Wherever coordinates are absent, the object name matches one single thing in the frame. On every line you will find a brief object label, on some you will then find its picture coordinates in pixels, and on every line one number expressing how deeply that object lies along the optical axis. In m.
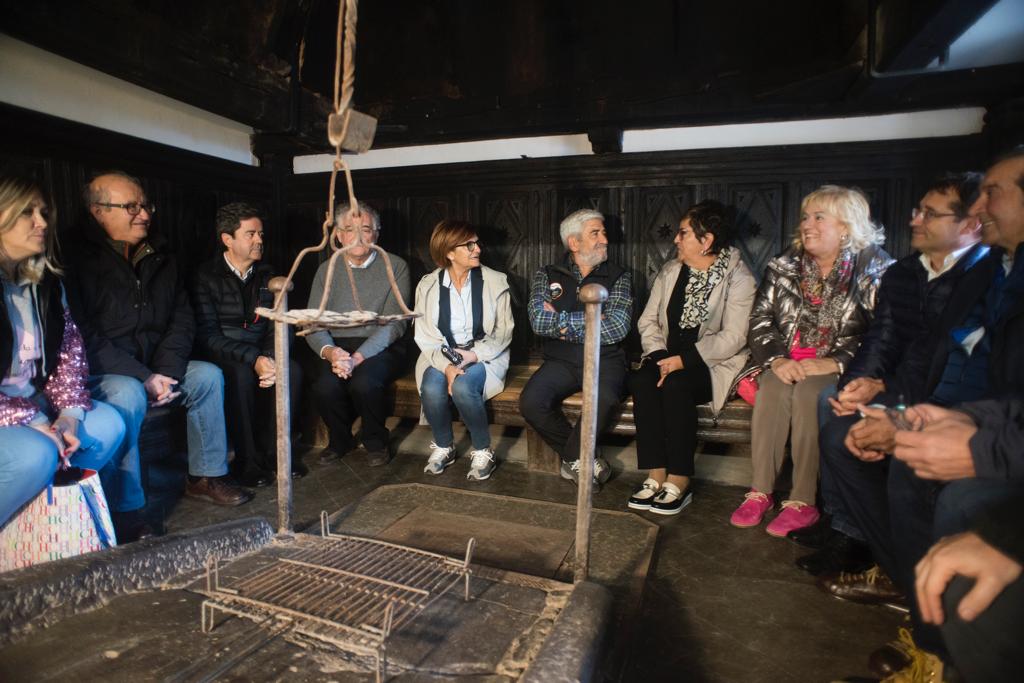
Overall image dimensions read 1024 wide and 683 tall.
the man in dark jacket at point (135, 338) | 3.00
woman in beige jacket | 3.36
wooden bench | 3.49
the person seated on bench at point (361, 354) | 3.97
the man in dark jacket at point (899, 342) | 2.50
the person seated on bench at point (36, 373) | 2.30
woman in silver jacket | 3.05
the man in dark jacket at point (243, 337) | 3.65
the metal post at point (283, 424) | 2.60
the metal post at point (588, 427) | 2.24
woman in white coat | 3.82
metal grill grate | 1.84
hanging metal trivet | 1.76
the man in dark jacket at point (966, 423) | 1.60
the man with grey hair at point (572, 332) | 3.65
